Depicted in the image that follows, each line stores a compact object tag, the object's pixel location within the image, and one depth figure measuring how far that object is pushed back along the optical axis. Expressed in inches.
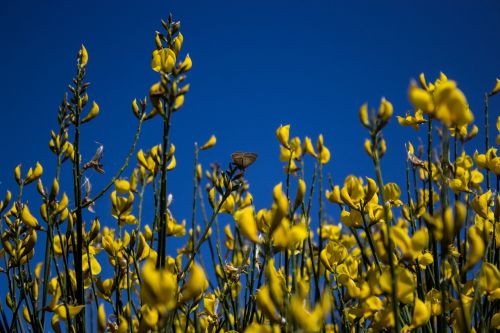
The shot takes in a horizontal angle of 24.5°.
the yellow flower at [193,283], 19.7
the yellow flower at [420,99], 20.2
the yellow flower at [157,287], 19.0
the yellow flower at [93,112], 25.7
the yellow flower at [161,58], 24.9
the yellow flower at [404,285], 21.5
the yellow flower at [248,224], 20.6
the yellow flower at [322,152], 29.2
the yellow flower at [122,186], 28.9
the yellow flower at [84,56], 26.0
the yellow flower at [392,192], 27.1
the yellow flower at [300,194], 21.8
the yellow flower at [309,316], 18.1
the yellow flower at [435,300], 22.9
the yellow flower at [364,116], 21.2
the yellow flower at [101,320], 21.5
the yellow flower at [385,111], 21.1
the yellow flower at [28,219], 24.8
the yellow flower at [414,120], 27.4
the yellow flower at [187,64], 24.1
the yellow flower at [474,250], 20.5
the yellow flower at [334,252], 25.2
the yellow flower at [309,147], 29.5
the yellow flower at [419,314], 21.4
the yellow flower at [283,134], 28.5
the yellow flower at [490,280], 22.3
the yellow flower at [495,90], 30.2
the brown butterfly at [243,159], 24.7
